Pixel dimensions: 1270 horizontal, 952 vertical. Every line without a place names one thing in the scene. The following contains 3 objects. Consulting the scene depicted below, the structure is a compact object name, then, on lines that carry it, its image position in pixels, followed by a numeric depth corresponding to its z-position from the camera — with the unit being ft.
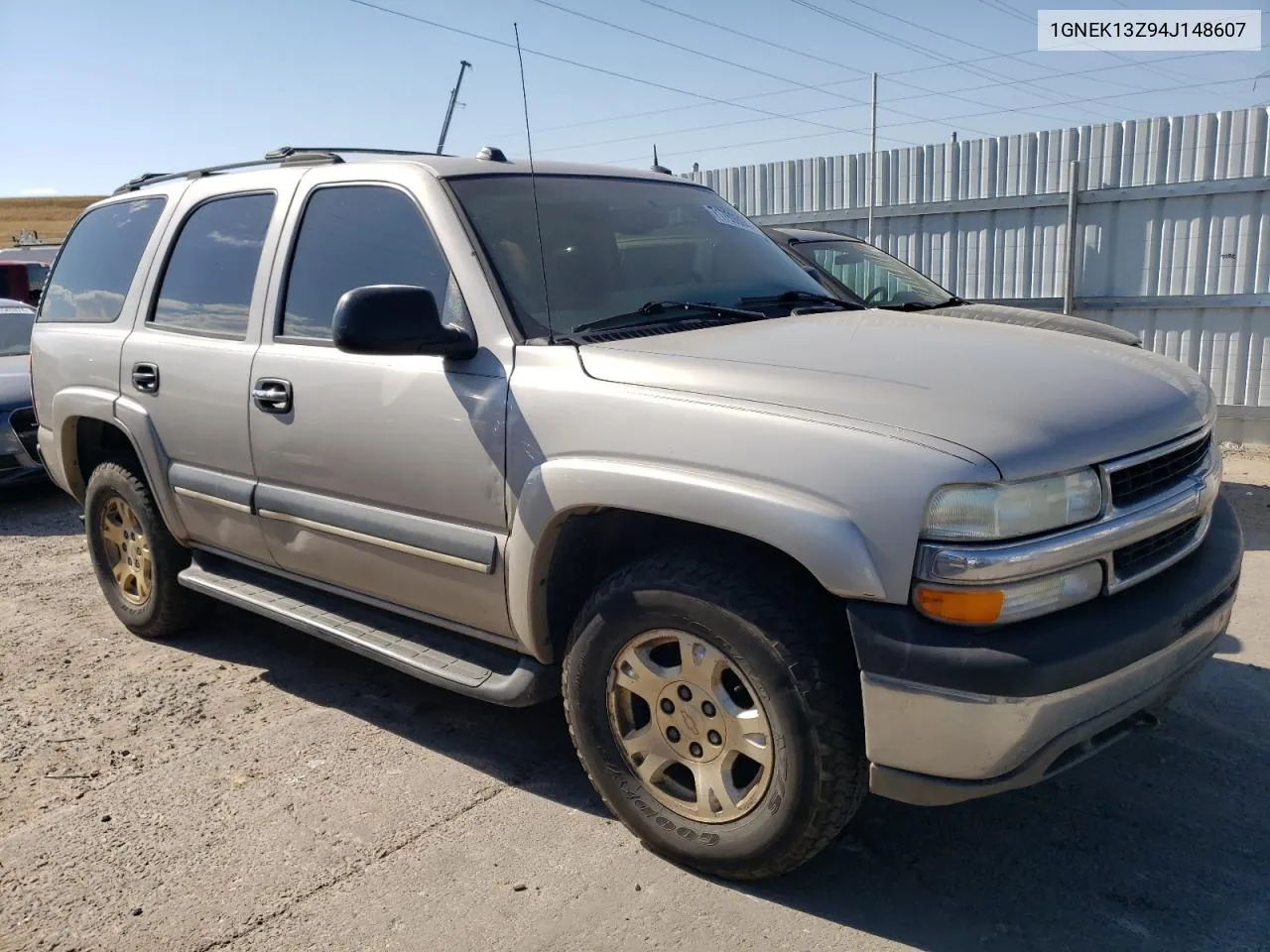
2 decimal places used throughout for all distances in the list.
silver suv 7.64
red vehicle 47.39
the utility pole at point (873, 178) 35.91
